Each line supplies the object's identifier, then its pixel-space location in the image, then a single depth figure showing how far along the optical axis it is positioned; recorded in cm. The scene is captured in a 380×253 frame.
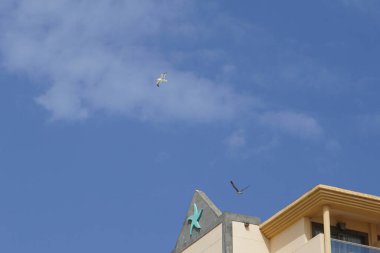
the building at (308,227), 5128
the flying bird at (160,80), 5598
